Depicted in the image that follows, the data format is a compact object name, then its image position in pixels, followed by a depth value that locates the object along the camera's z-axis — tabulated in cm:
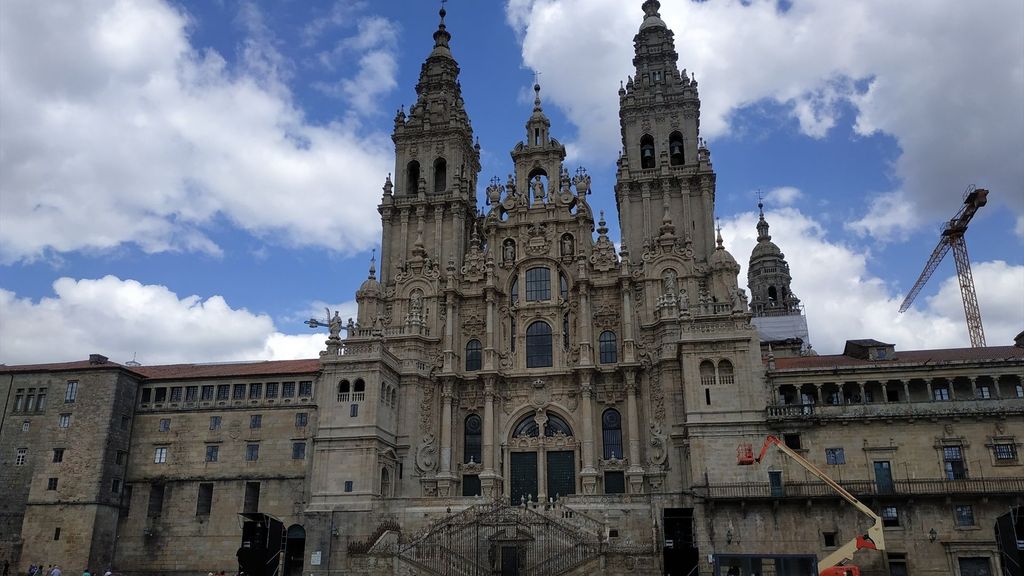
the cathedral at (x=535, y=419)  4216
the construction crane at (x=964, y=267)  9044
